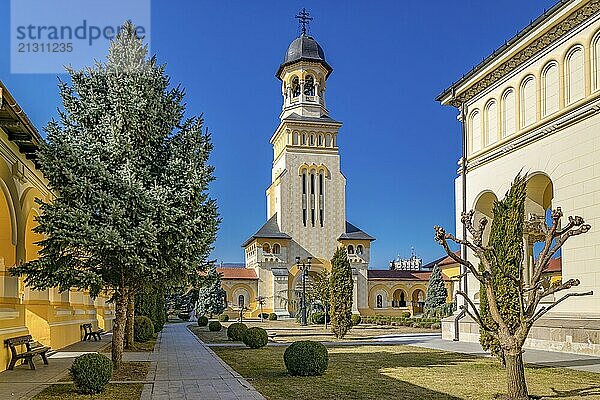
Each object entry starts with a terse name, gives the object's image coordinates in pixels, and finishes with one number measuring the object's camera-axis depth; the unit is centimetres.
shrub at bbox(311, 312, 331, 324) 4966
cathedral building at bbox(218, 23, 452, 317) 6619
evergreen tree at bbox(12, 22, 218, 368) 1366
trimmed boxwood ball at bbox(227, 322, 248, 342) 2793
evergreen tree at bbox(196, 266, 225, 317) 6391
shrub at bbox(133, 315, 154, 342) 2469
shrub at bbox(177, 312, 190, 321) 6494
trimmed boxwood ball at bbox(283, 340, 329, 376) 1414
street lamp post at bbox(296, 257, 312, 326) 4602
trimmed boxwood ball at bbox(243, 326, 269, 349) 2375
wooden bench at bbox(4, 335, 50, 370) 1522
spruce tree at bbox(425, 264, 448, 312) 5975
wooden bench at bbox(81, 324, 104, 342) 2617
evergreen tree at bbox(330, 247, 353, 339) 2855
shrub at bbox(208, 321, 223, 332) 3769
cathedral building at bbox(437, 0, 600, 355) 1888
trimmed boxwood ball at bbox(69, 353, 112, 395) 1161
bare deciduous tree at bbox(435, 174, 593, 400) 1068
